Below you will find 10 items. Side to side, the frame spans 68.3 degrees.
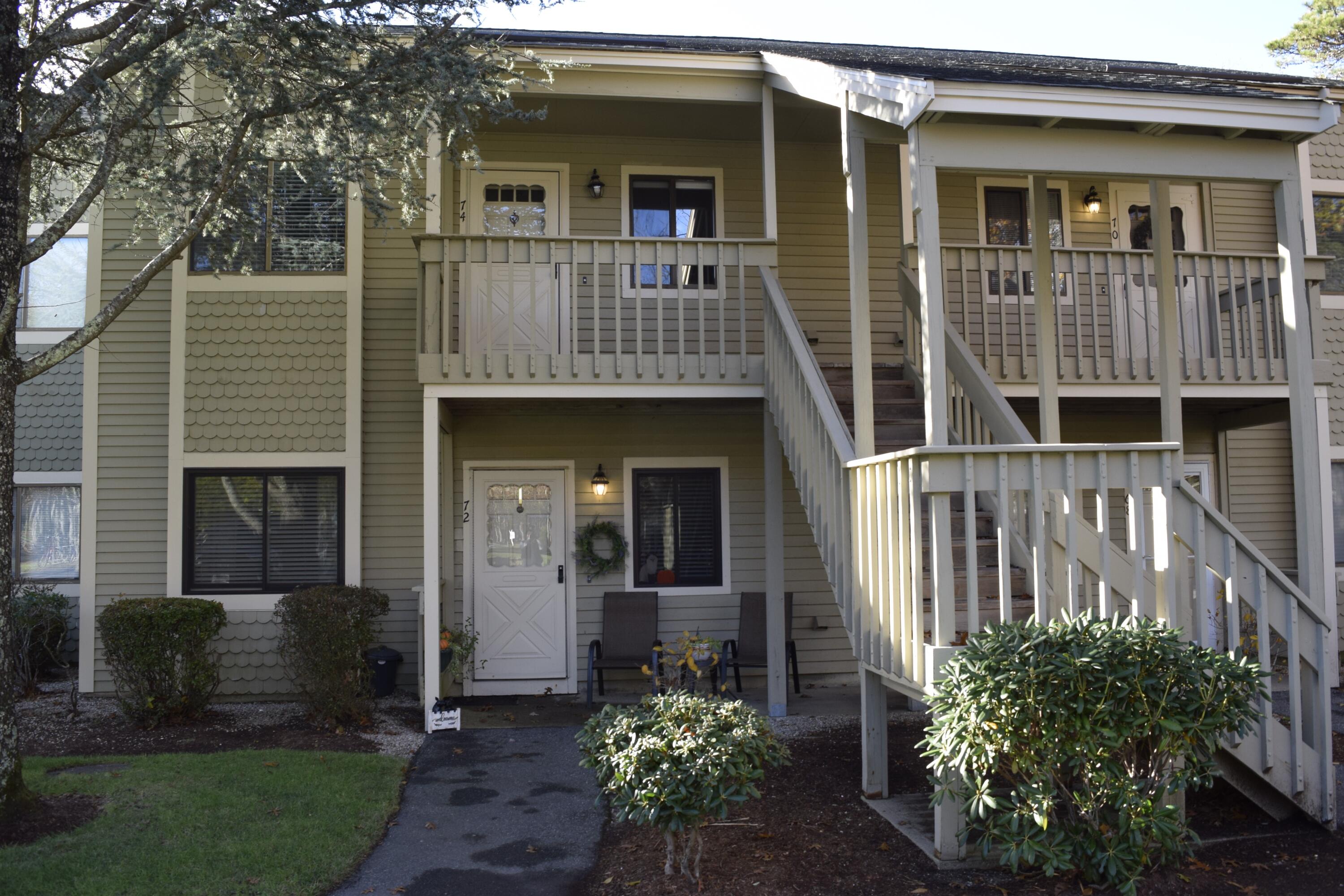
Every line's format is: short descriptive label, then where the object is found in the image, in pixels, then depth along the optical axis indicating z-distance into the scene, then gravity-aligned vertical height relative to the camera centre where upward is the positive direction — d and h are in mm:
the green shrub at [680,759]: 4246 -1000
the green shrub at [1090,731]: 4066 -852
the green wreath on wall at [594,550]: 9344 -145
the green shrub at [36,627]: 8648 -732
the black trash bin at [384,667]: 8688 -1130
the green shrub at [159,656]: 7551 -866
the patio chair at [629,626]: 9047 -855
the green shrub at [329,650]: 7590 -851
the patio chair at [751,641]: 8875 -996
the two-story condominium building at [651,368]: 7871 +1398
